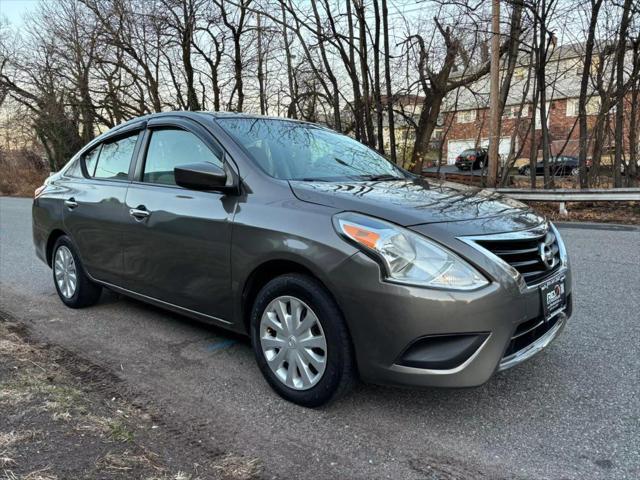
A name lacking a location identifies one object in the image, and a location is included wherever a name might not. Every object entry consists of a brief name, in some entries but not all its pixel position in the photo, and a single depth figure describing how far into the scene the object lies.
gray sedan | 2.43
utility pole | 12.07
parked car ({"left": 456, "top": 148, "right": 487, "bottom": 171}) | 15.12
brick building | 12.33
